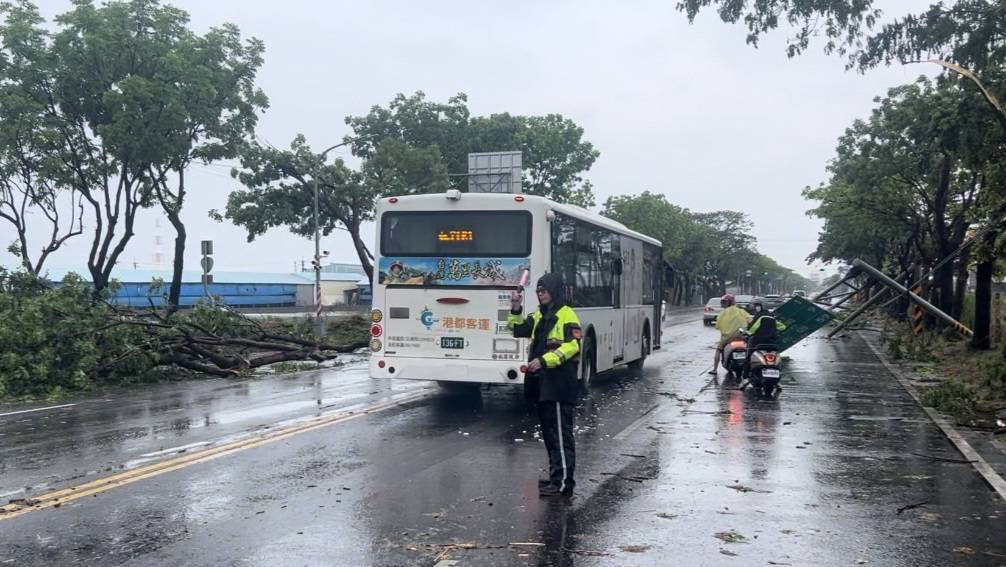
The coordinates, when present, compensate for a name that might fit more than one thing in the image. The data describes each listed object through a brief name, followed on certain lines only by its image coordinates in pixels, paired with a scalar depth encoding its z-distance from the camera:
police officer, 7.52
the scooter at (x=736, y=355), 16.81
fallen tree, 16.12
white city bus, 12.53
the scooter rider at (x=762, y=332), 15.72
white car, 46.06
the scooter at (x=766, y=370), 15.27
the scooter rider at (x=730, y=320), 17.31
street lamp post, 31.12
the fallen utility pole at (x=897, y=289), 23.66
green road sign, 19.47
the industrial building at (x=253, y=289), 71.38
